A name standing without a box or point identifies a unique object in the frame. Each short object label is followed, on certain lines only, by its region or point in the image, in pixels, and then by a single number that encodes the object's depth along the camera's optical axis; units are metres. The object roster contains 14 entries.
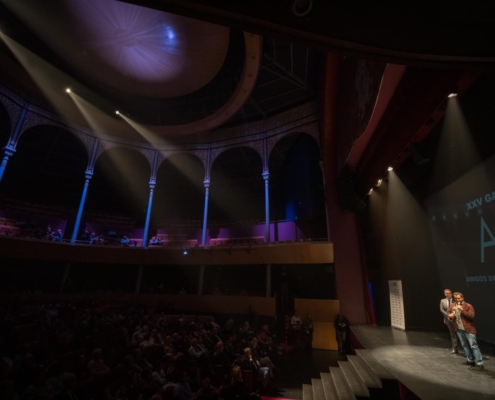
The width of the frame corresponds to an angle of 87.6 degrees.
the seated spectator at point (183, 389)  4.24
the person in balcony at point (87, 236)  15.39
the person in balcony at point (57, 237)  13.45
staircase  3.89
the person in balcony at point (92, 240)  14.66
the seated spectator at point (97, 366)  4.82
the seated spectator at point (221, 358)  6.02
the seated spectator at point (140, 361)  5.17
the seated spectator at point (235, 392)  4.35
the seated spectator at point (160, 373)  4.67
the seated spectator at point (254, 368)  5.76
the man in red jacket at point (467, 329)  4.34
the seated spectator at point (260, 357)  6.38
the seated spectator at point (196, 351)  6.07
